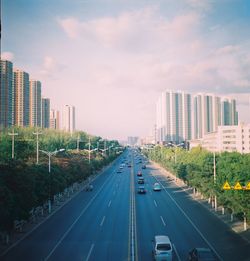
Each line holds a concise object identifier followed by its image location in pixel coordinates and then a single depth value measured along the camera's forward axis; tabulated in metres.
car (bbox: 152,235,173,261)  17.64
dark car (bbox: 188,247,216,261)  16.55
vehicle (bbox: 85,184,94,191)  50.97
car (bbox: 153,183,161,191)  49.76
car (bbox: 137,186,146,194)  46.80
